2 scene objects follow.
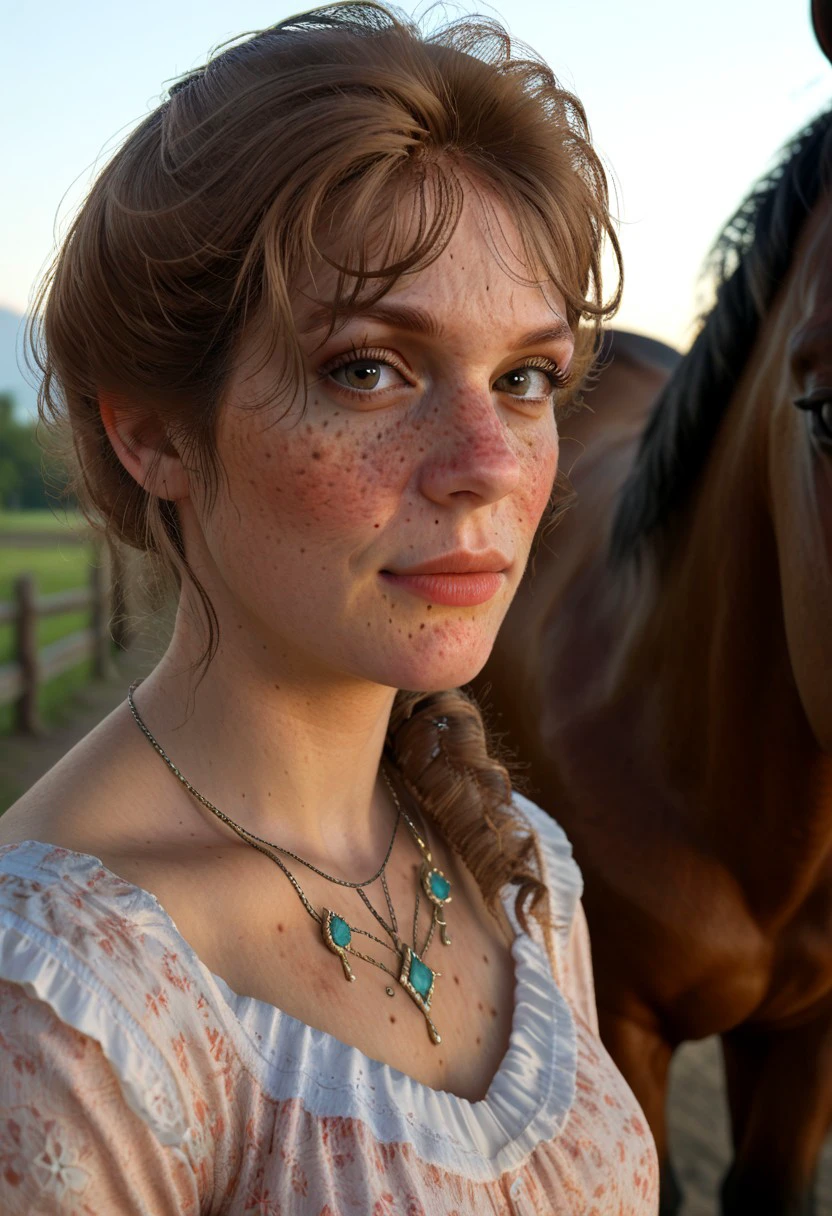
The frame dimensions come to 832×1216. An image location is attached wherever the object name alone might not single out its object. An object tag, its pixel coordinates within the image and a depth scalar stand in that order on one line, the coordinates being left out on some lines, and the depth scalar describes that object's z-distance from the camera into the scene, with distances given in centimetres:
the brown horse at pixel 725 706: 166
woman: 86
